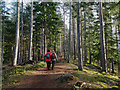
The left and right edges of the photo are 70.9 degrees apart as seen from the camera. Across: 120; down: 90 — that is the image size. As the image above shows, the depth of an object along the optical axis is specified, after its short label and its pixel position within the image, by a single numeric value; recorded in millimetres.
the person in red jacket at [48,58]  8930
